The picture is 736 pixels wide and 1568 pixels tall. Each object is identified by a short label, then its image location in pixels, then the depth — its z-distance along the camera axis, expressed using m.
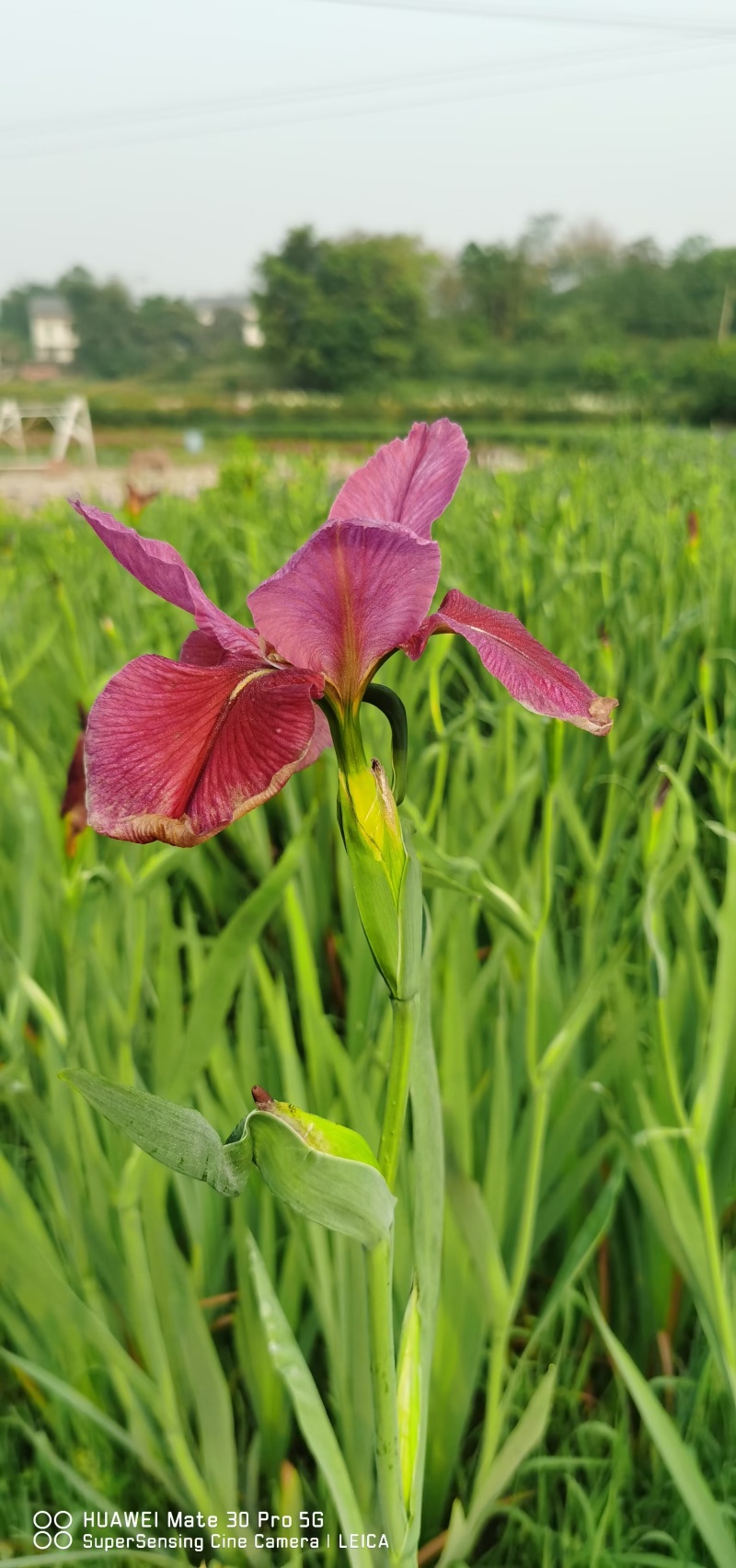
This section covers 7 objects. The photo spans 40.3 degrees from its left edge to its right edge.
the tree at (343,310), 38.91
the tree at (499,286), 43.22
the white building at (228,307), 52.38
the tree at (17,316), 54.84
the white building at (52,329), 53.50
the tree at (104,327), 47.28
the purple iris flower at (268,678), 0.31
